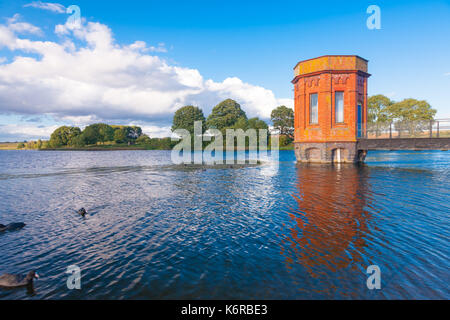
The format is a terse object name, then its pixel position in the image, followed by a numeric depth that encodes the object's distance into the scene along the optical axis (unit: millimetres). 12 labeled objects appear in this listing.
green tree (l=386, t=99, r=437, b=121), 74375
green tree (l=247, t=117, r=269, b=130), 92188
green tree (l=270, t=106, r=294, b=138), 102312
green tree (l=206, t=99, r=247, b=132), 97125
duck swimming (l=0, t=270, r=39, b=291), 6000
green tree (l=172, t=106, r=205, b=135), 101312
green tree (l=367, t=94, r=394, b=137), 78338
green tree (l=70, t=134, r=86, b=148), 143825
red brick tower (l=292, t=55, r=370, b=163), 31344
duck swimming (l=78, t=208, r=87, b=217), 12369
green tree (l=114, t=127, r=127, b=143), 154375
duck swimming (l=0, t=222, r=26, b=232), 10188
